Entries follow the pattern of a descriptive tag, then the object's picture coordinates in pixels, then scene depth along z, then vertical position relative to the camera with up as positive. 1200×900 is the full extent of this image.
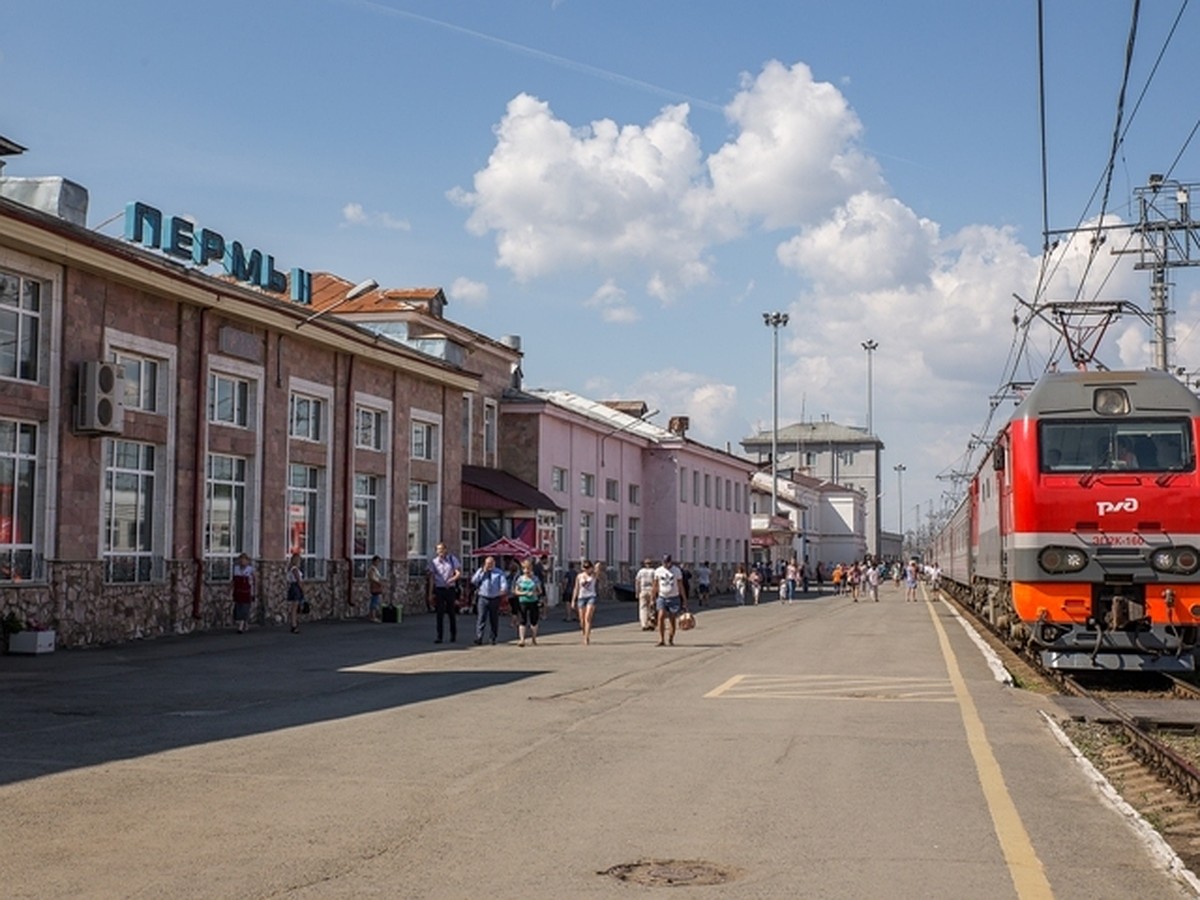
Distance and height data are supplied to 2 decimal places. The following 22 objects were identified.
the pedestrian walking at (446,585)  25.00 -0.56
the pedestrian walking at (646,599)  30.86 -0.98
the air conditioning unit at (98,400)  23.22 +2.50
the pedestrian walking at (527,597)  24.84 -0.75
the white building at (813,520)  94.81 +2.78
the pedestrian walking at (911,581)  56.84 -1.02
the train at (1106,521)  17.12 +0.44
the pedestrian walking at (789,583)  56.41 -1.12
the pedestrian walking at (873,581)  57.59 -1.04
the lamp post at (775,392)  71.44 +8.31
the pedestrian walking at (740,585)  53.16 -1.14
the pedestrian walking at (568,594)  37.24 -1.10
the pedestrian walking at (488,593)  24.78 -0.68
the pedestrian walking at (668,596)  24.53 -0.72
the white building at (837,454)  143.75 +10.34
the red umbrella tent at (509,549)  33.97 +0.11
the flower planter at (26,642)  21.30 -1.36
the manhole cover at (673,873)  7.05 -1.62
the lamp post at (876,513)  132.88 +4.10
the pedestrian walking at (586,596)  25.36 -0.76
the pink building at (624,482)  48.62 +3.03
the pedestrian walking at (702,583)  51.47 -1.03
